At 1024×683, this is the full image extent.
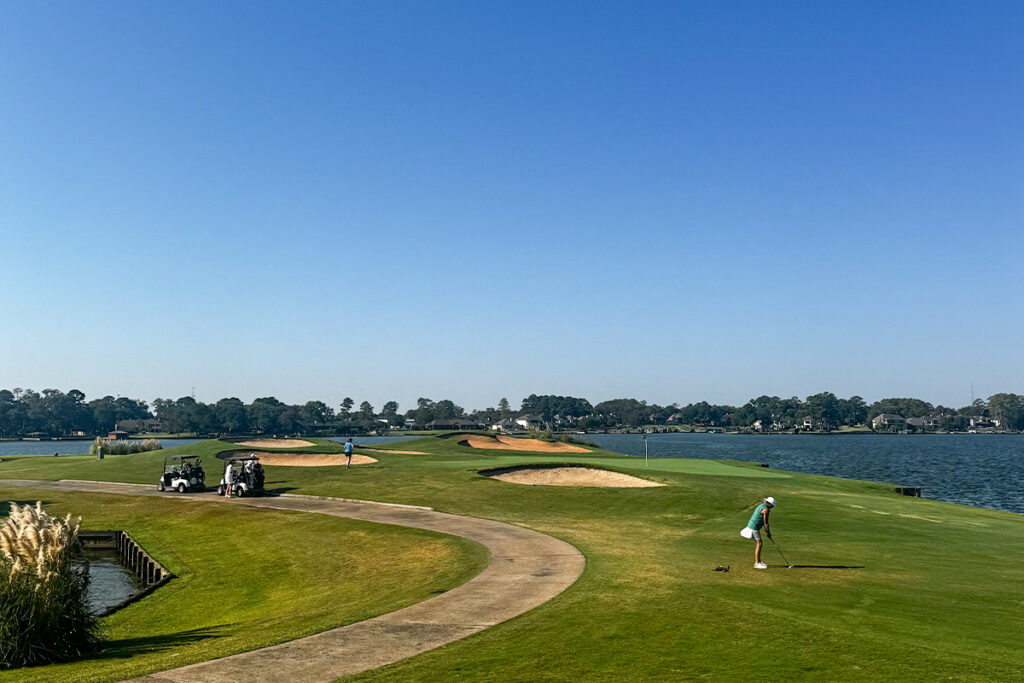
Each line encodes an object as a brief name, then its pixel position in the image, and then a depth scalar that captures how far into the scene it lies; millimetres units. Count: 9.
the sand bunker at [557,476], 48281
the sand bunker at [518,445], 87125
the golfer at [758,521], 20416
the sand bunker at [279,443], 75812
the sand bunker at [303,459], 59344
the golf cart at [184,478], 41125
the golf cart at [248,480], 38906
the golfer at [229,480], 38812
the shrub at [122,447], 67312
